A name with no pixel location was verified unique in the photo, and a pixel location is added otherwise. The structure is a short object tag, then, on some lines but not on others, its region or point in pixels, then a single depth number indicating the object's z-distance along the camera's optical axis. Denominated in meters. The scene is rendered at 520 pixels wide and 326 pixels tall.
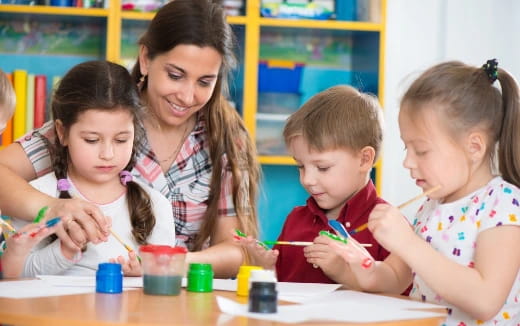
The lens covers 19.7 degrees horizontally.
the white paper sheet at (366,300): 1.91
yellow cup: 1.95
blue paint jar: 1.93
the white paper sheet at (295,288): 1.96
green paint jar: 1.98
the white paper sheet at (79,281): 1.99
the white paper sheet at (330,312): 1.77
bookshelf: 3.49
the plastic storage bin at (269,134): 3.61
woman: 2.46
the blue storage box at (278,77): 3.66
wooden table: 1.72
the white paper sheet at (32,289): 1.88
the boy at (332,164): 2.34
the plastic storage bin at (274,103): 3.66
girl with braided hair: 2.28
